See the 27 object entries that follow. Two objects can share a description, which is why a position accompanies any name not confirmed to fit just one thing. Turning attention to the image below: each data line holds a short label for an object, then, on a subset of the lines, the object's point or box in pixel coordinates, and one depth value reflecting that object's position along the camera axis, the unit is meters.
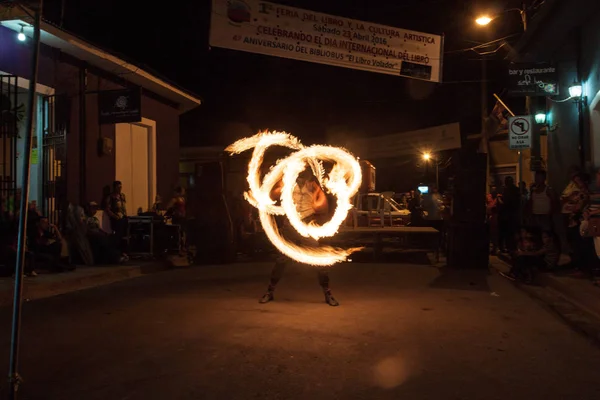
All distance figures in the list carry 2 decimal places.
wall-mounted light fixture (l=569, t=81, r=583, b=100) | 14.52
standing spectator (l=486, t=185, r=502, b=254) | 17.09
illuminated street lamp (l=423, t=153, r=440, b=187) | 39.56
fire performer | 9.05
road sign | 15.42
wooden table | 15.48
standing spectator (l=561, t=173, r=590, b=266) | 10.95
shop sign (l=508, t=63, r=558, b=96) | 15.48
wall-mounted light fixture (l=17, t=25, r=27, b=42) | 13.22
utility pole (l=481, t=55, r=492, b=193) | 26.69
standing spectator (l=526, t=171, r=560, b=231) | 13.32
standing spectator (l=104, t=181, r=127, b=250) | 14.19
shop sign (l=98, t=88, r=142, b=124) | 15.18
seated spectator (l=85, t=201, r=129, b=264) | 13.57
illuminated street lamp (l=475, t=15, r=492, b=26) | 17.23
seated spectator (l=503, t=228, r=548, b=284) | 11.59
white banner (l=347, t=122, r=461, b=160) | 36.81
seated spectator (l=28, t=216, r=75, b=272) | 11.82
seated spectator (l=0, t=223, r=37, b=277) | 11.18
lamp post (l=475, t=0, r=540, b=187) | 17.03
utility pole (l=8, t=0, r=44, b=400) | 4.27
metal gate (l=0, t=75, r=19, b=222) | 12.22
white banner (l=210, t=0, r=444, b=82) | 13.34
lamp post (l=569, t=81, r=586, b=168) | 14.53
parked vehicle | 17.39
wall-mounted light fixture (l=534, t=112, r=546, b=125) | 17.86
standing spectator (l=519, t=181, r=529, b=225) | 14.83
